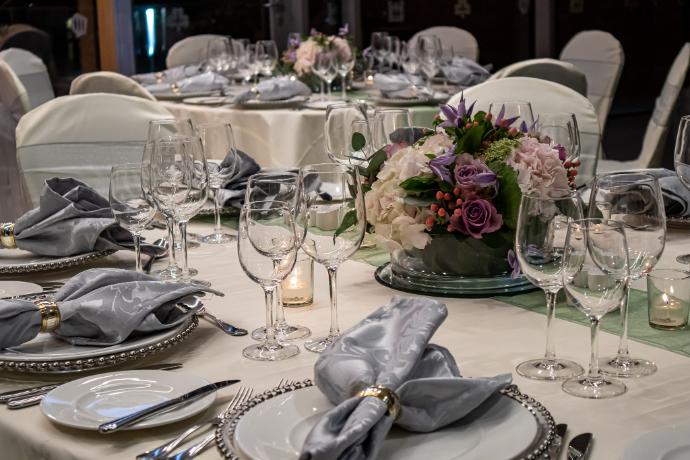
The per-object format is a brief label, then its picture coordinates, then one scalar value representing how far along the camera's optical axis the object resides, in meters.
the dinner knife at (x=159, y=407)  1.11
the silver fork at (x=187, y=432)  1.08
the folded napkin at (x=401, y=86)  4.40
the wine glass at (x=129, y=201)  1.72
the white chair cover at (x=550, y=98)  2.82
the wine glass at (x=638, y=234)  1.30
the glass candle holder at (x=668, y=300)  1.46
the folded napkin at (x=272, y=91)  4.47
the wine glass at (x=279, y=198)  1.45
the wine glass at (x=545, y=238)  1.24
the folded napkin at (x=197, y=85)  4.99
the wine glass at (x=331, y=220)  1.37
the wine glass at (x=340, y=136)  2.04
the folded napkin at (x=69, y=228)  1.88
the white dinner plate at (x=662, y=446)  0.99
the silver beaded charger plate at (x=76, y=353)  1.32
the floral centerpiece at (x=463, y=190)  1.59
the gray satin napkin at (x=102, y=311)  1.37
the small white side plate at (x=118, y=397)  1.15
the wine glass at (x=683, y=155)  1.77
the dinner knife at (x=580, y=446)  1.03
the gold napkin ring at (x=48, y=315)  1.39
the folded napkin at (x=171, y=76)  5.45
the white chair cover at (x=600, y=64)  5.42
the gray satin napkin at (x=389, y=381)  0.95
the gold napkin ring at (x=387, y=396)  1.03
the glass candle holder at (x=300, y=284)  1.62
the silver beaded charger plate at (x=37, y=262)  1.83
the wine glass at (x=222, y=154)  2.10
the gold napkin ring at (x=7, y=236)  1.94
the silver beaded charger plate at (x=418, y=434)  1.01
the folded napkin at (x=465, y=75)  4.88
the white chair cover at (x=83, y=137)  2.74
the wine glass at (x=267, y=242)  1.33
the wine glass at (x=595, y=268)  1.17
